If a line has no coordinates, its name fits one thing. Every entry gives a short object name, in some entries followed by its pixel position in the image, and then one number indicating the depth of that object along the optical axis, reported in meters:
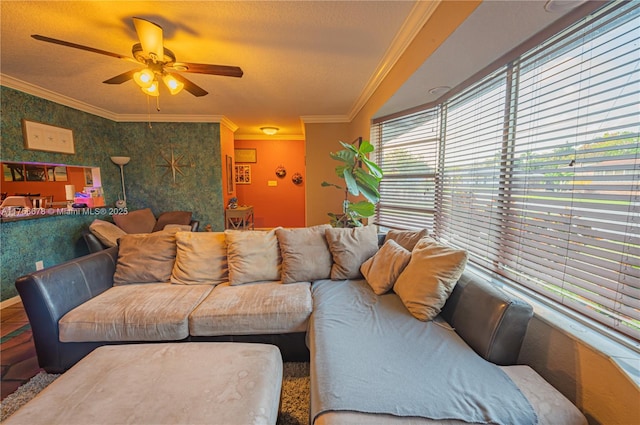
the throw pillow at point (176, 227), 3.76
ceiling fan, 1.75
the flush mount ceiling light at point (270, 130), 5.12
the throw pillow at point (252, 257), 2.09
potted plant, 2.60
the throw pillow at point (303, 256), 2.10
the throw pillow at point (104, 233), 2.82
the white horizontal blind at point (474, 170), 1.78
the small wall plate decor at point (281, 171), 6.25
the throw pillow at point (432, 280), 1.48
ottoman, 0.90
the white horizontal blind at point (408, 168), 2.73
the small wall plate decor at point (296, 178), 6.28
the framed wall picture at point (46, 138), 2.91
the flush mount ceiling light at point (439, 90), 2.27
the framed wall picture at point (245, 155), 6.18
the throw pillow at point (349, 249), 2.12
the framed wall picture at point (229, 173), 4.99
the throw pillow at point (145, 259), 2.12
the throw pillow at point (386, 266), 1.81
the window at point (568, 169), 1.03
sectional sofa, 0.95
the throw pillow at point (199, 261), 2.12
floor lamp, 4.08
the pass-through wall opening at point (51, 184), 2.79
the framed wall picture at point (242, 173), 6.24
